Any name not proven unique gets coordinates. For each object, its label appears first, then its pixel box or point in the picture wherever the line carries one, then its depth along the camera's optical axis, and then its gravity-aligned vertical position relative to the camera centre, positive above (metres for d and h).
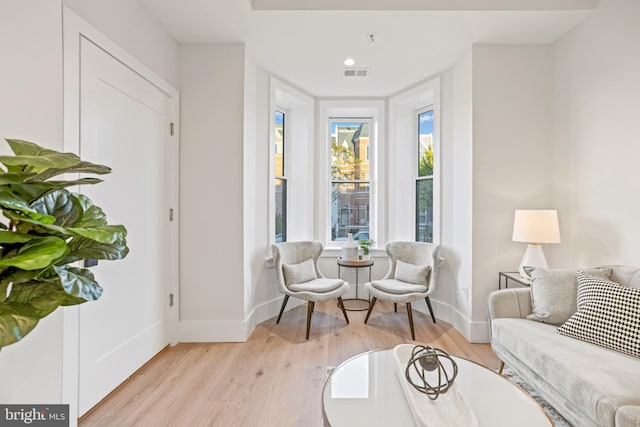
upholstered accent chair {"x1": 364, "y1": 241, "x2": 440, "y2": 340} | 3.11 -0.63
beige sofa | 1.32 -0.72
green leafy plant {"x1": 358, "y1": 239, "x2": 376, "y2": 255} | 3.78 -0.36
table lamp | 2.53 -0.13
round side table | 3.63 -0.56
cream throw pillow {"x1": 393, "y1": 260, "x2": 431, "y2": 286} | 3.27 -0.60
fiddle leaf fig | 0.75 -0.06
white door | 1.91 +0.02
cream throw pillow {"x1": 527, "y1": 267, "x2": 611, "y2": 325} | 2.05 -0.51
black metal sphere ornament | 1.32 -0.69
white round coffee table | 1.21 -0.77
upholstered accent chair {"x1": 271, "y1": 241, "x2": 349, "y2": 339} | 3.15 -0.64
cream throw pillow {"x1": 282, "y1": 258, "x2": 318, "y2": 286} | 3.30 -0.60
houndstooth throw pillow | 1.64 -0.54
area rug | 1.80 -1.14
